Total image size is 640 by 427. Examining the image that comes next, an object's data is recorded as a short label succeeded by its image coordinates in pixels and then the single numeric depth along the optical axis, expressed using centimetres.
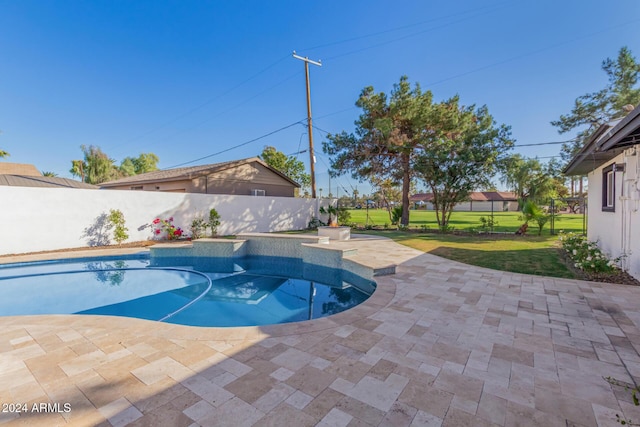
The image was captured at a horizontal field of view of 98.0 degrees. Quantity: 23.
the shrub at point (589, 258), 582
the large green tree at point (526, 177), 1359
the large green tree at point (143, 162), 4674
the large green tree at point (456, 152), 1408
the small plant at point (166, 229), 1164
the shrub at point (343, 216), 1709
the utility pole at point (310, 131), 1498
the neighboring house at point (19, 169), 2330
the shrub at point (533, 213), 1190
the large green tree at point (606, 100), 1496
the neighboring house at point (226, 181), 1456
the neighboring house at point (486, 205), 4712
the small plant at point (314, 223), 1709
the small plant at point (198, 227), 1243
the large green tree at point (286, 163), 2915
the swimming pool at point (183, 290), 521
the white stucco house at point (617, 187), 458
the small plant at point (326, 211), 1598
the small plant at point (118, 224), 1043
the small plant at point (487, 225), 1326
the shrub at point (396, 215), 1689
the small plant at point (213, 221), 1282
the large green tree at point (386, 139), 1471
